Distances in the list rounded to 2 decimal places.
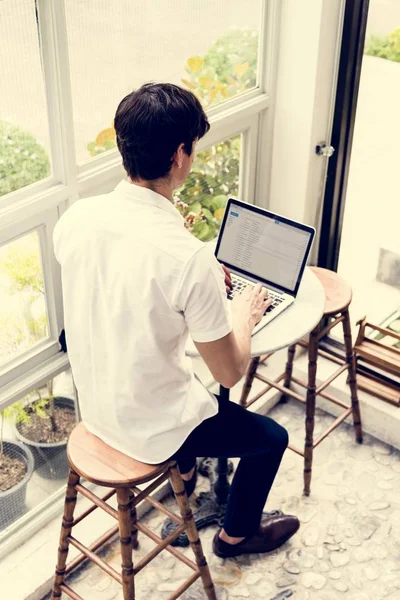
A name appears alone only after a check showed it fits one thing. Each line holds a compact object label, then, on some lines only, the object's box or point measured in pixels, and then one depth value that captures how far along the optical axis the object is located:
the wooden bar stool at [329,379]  2.82
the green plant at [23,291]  2.34
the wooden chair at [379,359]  3.23
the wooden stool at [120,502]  2.06
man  1.77
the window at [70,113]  2.15
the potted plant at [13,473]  2.60
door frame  2.86
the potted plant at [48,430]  2.65
